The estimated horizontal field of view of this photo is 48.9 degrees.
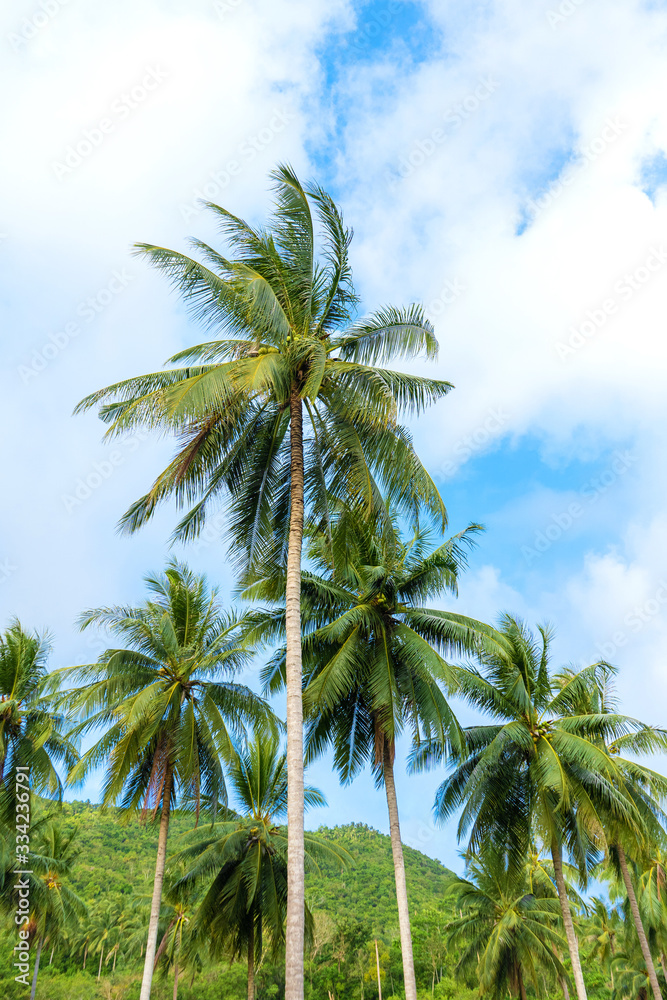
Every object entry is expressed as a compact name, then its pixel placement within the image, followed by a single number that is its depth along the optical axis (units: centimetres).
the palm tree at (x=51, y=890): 2838
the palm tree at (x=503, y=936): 2858
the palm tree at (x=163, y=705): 1791
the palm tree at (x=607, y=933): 3297
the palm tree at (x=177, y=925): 3541
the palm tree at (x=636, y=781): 2064
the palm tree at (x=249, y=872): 2192
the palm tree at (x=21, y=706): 2019
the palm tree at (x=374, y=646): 1596
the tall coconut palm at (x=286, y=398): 1308
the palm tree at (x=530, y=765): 1828
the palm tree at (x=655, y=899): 2639
